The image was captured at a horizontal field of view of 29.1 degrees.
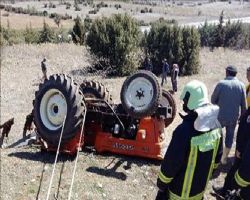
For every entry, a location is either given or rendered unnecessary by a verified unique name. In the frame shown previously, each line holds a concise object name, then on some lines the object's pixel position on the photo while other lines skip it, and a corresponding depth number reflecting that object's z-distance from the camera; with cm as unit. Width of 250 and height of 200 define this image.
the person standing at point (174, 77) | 1577
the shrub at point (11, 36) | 2794
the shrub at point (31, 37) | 2842
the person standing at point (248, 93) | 711
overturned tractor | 734
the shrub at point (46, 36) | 2842
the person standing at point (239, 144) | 547
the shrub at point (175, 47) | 2028
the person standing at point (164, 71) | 1687
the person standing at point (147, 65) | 1830
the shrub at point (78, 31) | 2809
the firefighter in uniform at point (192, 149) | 386
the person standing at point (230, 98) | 672
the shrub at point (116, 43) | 2030
